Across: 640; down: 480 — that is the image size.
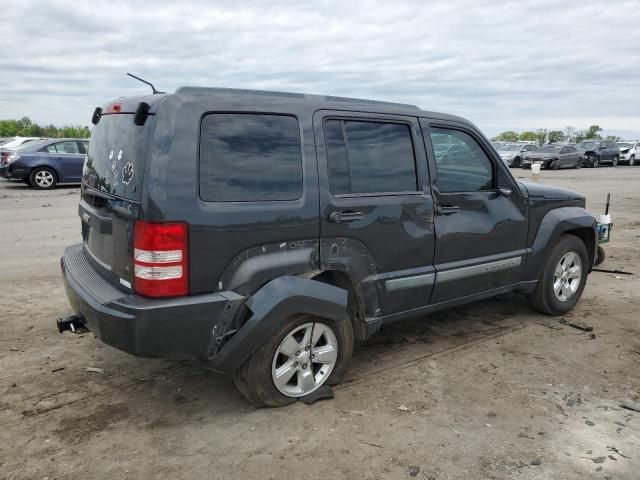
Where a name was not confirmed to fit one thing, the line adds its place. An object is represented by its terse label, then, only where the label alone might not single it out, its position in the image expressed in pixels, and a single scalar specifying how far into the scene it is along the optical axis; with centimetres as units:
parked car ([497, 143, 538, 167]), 3048
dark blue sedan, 1588
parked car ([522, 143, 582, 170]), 3006
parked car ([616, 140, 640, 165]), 3688
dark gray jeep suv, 297
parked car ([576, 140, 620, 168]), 3438
